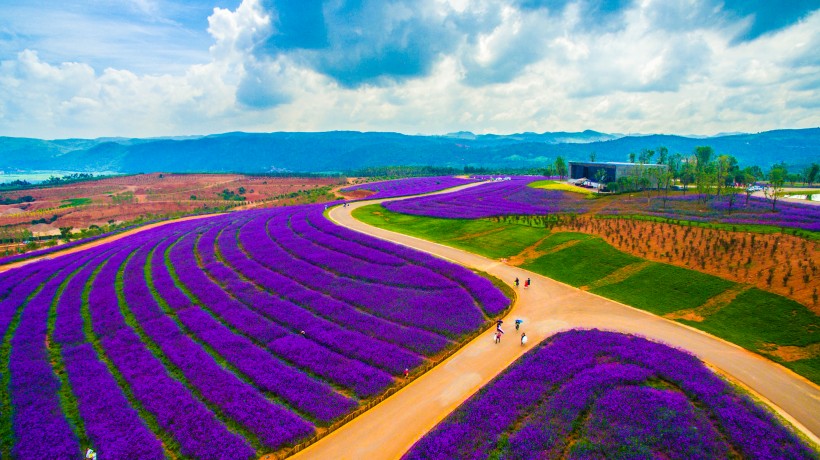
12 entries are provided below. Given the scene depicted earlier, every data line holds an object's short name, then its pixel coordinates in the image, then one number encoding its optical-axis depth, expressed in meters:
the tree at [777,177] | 76.47
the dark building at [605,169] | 120.89
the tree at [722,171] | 83.39
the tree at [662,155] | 134.24
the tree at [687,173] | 116.66
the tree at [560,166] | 158.12
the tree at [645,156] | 130.38
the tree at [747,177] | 102.21
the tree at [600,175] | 120.44
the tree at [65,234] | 91.71
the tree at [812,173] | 129.84
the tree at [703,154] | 134.98
